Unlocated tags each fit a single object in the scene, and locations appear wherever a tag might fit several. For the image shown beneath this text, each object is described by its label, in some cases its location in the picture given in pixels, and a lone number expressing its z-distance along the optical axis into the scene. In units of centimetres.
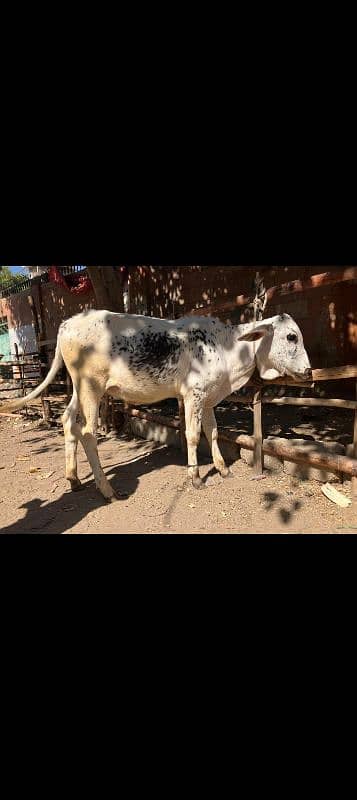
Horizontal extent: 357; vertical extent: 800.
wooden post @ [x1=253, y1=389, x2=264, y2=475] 425
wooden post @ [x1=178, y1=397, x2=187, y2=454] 500
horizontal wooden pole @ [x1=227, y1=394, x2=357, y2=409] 341
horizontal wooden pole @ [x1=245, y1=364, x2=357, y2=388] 323
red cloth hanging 1064
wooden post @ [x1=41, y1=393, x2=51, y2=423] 789
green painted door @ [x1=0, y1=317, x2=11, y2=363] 1819
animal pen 336
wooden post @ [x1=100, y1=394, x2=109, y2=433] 681
